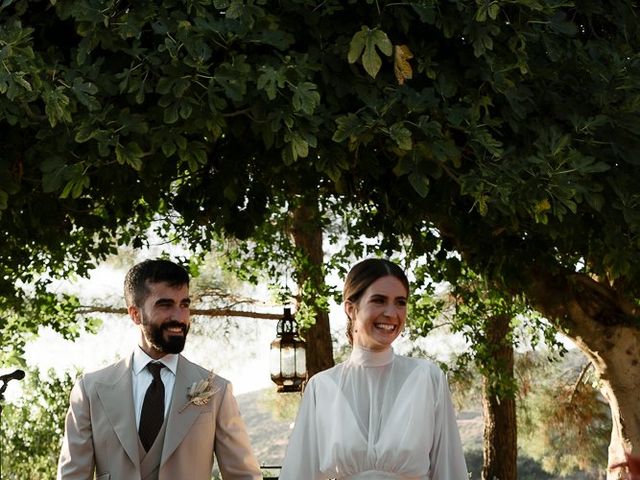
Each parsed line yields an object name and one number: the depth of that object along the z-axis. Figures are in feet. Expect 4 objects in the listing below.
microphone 19.30
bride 16.90
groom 17.46
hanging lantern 36.78
